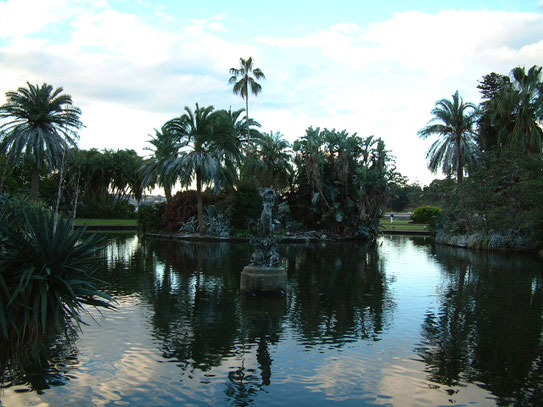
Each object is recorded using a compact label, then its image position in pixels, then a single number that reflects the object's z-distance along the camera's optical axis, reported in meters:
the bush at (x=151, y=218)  38.19
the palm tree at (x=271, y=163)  38.56
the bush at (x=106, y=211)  55.36
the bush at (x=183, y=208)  36.72
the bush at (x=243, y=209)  34.31
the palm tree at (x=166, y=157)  32.09
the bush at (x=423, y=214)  52.22
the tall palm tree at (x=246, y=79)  48.78
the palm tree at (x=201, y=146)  31.36
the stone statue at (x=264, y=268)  11.72
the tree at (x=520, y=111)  30.09
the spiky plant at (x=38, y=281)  4.59
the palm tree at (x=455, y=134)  35.47
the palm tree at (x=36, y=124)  25.62
